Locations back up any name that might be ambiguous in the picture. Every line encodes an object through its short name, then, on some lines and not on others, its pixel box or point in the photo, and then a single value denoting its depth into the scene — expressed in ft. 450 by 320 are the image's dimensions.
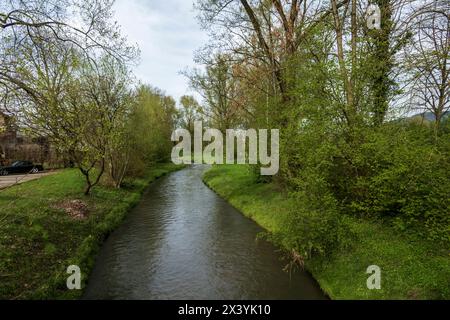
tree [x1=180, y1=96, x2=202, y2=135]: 237.45
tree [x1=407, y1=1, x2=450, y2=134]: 32.46
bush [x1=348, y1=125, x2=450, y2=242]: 31.40
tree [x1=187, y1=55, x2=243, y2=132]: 93.17
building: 113.50
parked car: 101.46
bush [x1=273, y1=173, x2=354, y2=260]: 35.58
